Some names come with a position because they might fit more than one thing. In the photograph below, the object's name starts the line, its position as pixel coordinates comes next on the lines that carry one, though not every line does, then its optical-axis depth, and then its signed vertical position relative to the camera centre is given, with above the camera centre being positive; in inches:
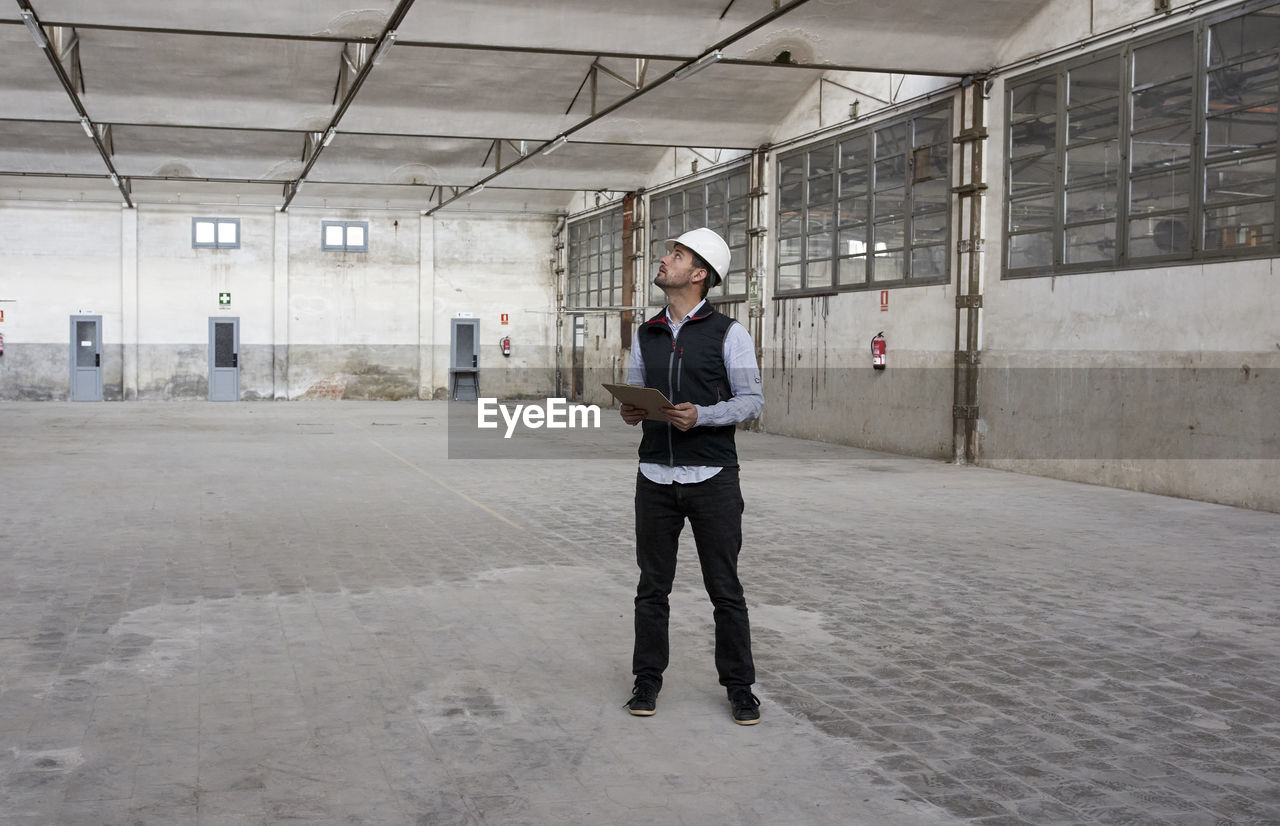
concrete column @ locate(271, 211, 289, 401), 1306.6 +62.8
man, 190.7 -15.2
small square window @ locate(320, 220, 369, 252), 1323.8 +143.2
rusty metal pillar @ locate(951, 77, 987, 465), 627.8 +48.3
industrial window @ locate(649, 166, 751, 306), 921.5 +128.5
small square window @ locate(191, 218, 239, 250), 1284.4 +140.7
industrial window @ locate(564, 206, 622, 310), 1213.7 +113.3
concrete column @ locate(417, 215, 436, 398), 1358.3 +80.9
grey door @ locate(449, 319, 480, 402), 1379.2 +7.5
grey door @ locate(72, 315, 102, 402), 1254.9 +4.7
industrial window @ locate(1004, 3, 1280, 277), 463.5 +95.9
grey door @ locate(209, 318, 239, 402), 1293.1 +6.2
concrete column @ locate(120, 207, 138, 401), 1262.3 +72.9
